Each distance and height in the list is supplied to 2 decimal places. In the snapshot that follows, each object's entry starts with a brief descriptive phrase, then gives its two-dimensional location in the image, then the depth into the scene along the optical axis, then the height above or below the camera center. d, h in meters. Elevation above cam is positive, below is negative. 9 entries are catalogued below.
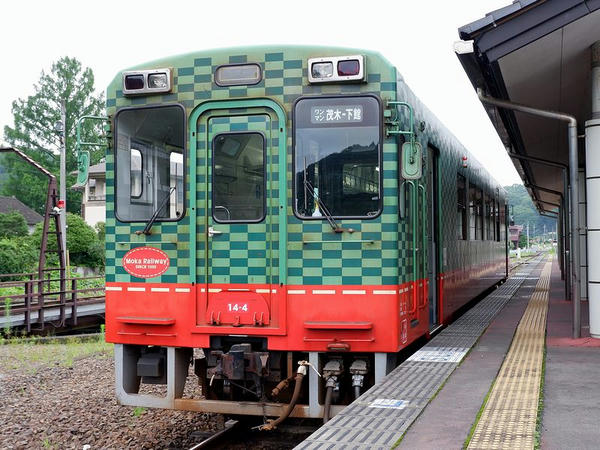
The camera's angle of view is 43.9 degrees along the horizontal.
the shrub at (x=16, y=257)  31.11 -0.40
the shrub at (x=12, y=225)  44.92 +1.40
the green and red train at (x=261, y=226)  6.10 +0.18
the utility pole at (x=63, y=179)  24.88 +2.55
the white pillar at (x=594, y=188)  8.12 +0.62
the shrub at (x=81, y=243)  37.31 +0.23
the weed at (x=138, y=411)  8.30 -1.85
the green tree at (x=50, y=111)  57.16 +10.48
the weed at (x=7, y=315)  16.64 -1.56
